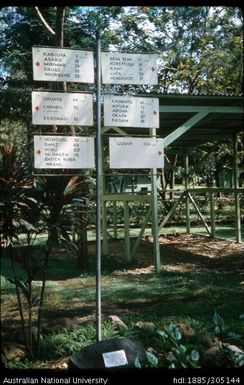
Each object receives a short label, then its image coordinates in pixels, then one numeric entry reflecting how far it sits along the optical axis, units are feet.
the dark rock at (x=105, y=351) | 12.55
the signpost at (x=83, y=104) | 14.38
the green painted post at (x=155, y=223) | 28.63
